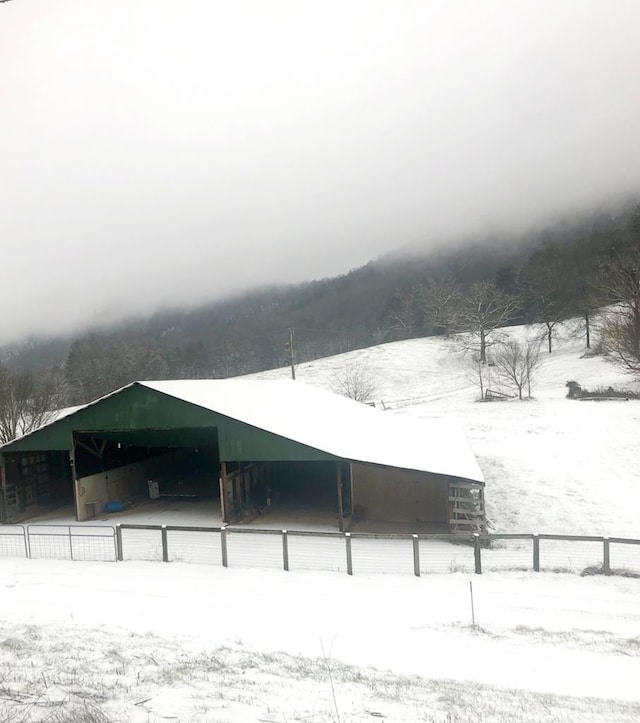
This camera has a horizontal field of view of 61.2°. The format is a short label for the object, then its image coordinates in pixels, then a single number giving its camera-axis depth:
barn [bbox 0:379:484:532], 16.67
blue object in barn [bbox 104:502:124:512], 20.03
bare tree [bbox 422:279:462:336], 84.69
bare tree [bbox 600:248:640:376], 40.22
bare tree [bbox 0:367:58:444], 37.97
